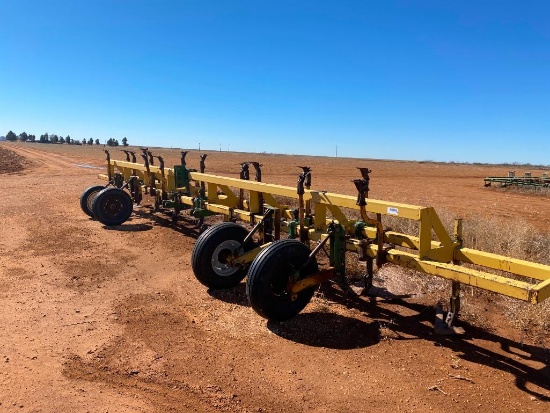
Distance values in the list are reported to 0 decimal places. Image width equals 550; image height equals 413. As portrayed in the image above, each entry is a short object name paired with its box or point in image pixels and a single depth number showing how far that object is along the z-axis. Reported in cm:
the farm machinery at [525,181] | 2333
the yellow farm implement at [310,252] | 414
